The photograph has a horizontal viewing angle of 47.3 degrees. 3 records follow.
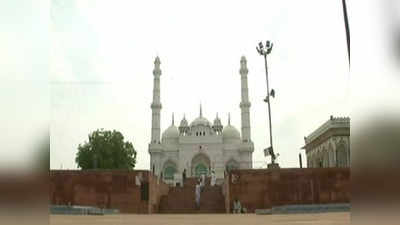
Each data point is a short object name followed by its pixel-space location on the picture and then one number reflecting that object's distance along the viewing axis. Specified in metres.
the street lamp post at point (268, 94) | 22.62
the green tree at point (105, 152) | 36.03
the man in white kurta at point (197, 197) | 19.00
